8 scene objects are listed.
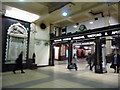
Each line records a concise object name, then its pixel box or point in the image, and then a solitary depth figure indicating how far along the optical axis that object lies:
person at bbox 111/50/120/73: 7.24
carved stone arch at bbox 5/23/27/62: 7.28
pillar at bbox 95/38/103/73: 7.05
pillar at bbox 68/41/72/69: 8.42
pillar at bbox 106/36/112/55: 11.49
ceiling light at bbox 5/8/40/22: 7.09
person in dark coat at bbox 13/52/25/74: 6.61
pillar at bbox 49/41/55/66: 10.11
